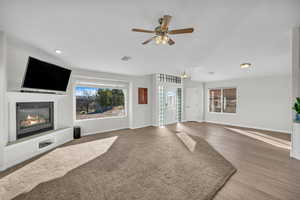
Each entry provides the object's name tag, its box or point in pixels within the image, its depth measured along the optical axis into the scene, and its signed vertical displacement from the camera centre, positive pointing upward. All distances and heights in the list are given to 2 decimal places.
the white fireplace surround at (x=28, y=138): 2.55 -0.90
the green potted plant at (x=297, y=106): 2.55 -0.13
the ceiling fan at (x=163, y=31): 1.89 +1.07
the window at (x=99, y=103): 4.82 -0.10
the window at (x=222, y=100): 6.71 -0.02
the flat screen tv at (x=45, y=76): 2.86 +0.62
